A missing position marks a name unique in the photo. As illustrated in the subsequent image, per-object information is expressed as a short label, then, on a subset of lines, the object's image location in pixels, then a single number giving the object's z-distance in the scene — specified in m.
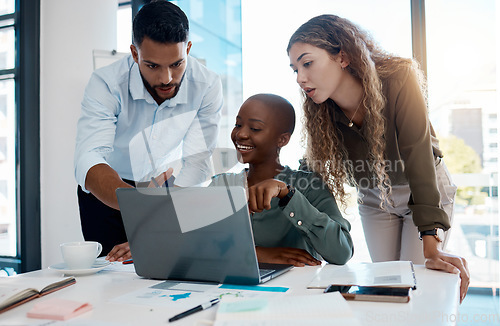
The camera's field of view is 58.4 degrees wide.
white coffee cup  1.08
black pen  0.68
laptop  0.85
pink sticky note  0.70
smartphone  0.74
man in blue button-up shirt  1.56
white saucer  1.05
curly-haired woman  1.37
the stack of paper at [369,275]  0.84
